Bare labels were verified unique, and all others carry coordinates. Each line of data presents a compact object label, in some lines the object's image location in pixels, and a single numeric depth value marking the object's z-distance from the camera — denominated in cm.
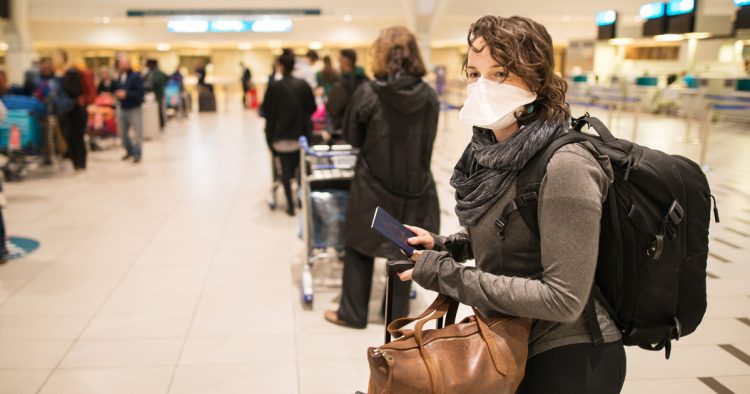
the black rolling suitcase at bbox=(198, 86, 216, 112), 2006
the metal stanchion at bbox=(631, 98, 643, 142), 839
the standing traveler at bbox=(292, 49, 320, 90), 802
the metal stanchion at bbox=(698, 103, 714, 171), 819
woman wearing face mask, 121
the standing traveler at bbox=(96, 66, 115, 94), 1194
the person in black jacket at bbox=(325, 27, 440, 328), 334
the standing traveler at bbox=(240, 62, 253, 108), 2062
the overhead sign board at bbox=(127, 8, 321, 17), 2289
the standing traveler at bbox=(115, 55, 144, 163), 945
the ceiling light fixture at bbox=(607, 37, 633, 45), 951
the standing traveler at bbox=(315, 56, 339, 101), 818
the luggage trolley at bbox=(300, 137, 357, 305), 423
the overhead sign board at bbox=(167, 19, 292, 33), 2419
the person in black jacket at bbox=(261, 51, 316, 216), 595
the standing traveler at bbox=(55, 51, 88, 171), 855
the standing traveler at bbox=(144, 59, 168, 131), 1360
